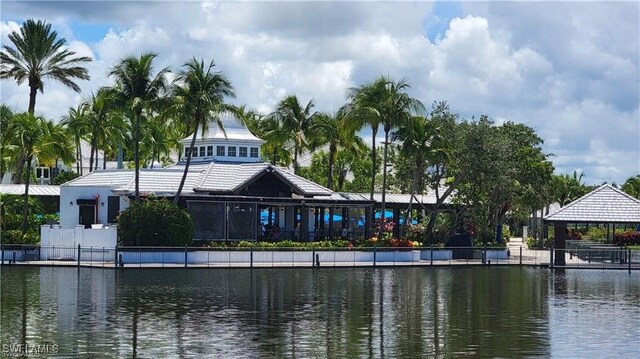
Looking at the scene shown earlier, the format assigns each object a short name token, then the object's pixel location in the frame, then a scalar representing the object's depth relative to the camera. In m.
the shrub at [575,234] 98.10
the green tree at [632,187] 134.38
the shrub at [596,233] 96.54
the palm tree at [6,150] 71.94
